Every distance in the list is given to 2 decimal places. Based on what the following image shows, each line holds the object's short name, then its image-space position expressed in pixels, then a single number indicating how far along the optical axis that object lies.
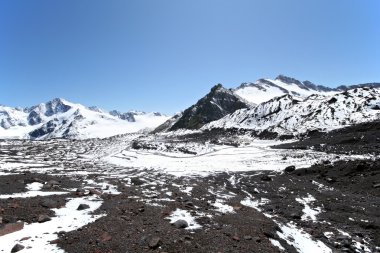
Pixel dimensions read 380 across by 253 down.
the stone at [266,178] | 42.84
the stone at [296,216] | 24.47
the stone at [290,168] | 47.88
